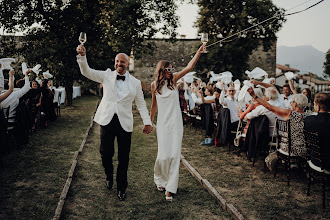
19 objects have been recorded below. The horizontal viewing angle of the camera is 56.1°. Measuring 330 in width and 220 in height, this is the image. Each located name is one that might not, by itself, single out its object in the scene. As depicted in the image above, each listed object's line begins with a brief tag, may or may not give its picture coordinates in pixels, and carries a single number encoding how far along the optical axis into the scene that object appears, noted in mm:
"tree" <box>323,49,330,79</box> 64712
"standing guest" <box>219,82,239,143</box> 7777
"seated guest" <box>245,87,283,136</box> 6086
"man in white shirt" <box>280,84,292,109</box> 9639
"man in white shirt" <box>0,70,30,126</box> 7430
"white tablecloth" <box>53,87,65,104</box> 17661
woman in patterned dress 5082
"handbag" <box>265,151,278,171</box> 5717
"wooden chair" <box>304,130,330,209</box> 4309
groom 4422
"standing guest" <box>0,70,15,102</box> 6045
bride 4527
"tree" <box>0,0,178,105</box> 18172
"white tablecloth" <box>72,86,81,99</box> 29698
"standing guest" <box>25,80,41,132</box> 10438
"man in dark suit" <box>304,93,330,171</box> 4301
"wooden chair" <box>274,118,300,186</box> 5160
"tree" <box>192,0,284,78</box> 30625
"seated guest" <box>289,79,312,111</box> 8442
